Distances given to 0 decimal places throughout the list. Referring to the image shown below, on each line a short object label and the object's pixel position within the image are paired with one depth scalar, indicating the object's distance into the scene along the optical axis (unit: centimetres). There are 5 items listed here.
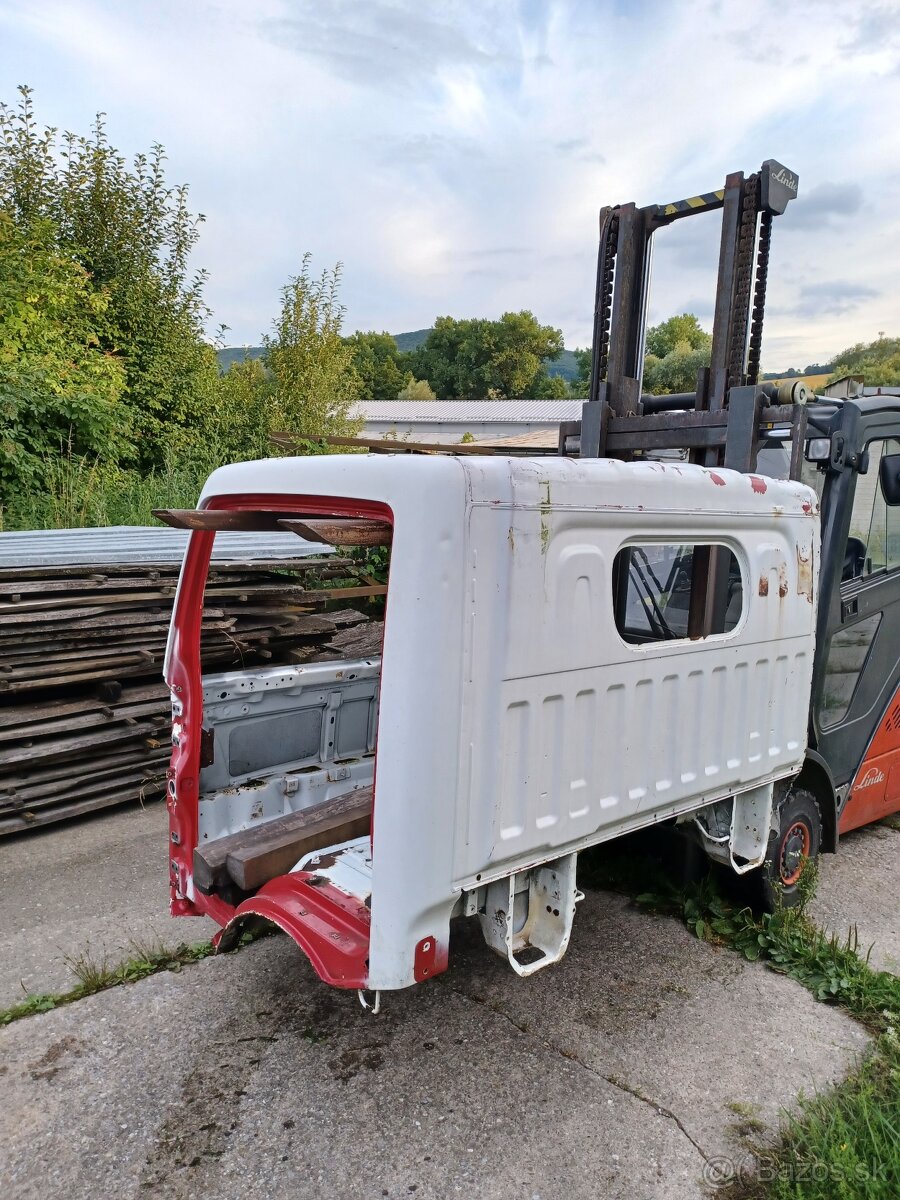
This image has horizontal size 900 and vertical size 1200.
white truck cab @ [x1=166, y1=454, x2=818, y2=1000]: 243
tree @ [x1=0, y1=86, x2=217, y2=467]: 1271
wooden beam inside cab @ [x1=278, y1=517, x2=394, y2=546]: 248
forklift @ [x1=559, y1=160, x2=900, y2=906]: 411
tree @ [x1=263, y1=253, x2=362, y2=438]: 1397
